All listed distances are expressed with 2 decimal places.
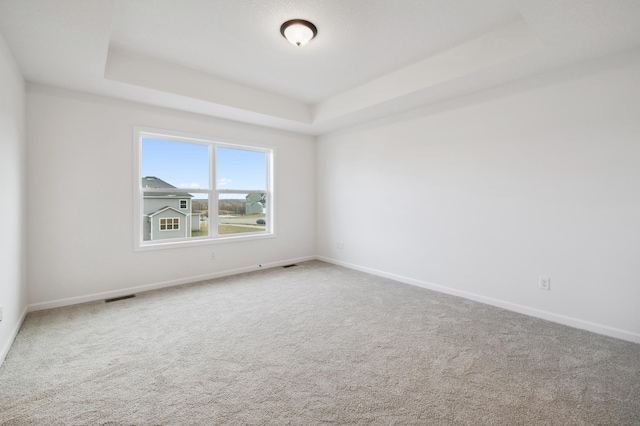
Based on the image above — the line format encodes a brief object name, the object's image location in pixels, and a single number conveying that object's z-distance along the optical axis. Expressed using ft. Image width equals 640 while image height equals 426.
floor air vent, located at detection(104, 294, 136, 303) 10.97
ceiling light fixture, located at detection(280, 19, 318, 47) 7.98
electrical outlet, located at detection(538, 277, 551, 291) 9.42
